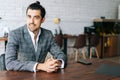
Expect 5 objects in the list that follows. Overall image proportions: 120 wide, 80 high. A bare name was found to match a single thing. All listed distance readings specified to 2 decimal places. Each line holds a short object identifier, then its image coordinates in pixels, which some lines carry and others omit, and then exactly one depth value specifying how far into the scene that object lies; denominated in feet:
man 6.56
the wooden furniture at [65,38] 19.60
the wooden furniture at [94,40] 20.18
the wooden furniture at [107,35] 23.05
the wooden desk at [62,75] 5.37
